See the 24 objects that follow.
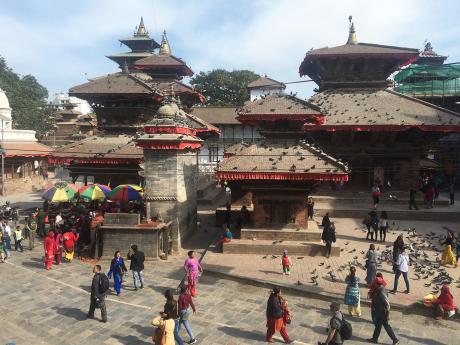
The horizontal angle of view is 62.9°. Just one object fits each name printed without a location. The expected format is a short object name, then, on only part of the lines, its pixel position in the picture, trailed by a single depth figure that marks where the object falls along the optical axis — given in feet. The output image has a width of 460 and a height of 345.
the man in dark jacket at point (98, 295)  30.14
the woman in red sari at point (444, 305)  31.55
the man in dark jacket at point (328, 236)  45.55
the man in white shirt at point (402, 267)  35.42
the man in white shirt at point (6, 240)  47.52
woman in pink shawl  35.45
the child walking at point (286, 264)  40.18
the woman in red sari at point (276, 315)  26.30
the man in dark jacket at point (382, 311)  26.73
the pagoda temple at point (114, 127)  66.44
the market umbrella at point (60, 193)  55.31
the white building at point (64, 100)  292.53
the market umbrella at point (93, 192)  56.29
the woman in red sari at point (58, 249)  45.52
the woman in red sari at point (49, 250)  43.62
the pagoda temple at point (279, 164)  47.01
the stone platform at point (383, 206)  67.62
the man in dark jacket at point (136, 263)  36.76
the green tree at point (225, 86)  228.63
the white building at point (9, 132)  122.93
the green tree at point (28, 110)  204.85
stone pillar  51.16
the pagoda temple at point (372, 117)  72.49
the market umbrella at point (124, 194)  55.01
